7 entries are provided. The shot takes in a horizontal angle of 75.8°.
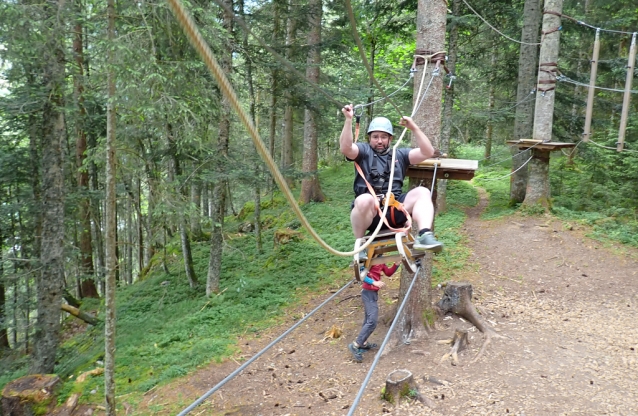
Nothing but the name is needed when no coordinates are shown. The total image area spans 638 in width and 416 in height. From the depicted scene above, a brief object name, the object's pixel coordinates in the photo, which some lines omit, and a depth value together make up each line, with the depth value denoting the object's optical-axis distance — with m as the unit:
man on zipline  3.88
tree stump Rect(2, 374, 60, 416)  5.37
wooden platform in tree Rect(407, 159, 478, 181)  4.47
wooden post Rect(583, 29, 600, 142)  7.20
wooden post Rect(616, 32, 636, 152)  6.65
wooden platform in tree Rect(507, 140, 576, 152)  8.12
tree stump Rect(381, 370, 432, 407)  4.23
